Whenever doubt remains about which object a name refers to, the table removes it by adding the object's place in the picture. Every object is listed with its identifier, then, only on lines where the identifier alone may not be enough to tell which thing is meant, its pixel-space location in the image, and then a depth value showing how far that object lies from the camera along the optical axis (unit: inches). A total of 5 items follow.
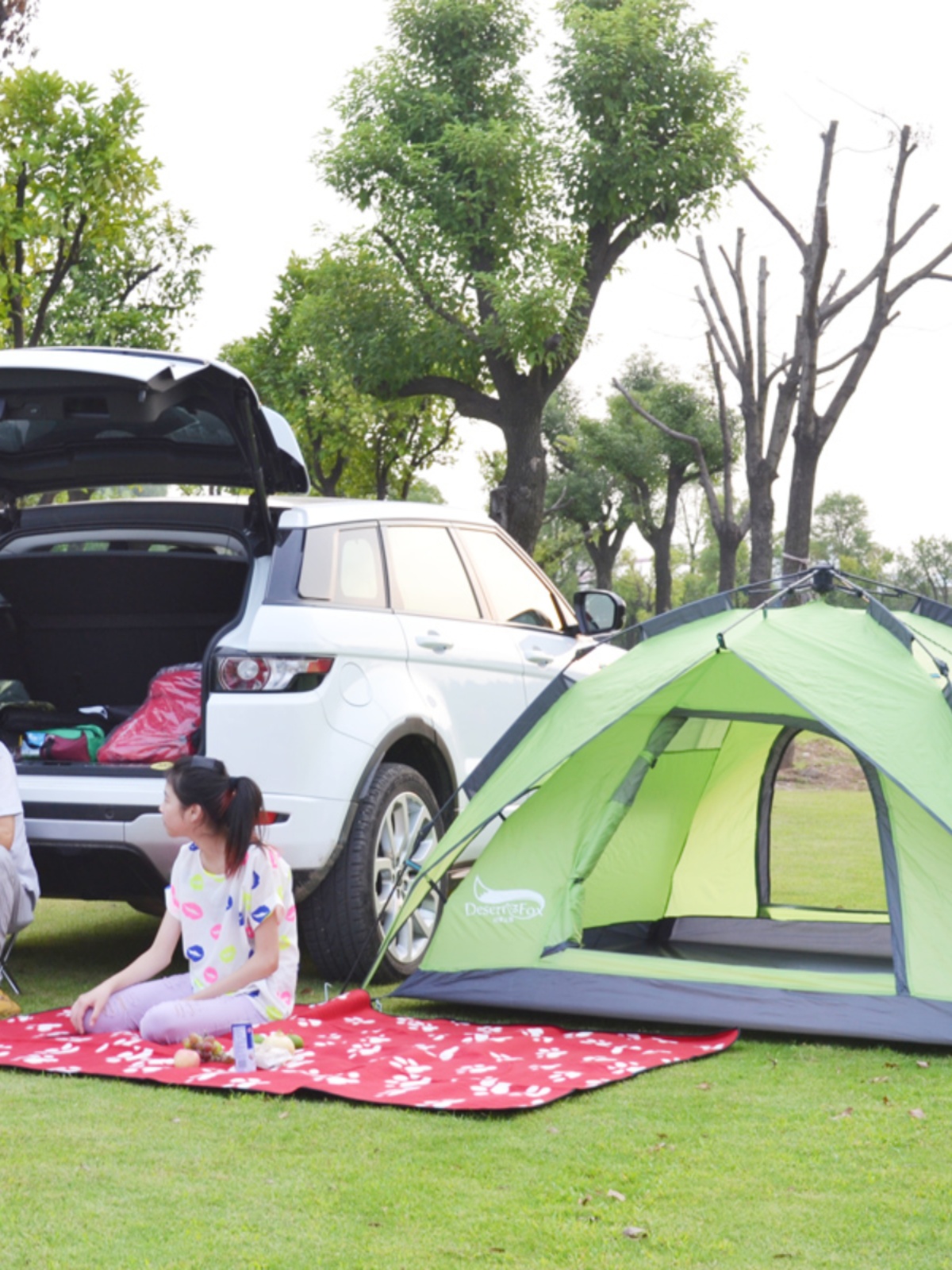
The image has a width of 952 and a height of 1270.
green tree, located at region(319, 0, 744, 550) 847.1
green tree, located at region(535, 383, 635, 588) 1871.3
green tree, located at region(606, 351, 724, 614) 1648.6
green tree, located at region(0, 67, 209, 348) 514.6
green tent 202.2
